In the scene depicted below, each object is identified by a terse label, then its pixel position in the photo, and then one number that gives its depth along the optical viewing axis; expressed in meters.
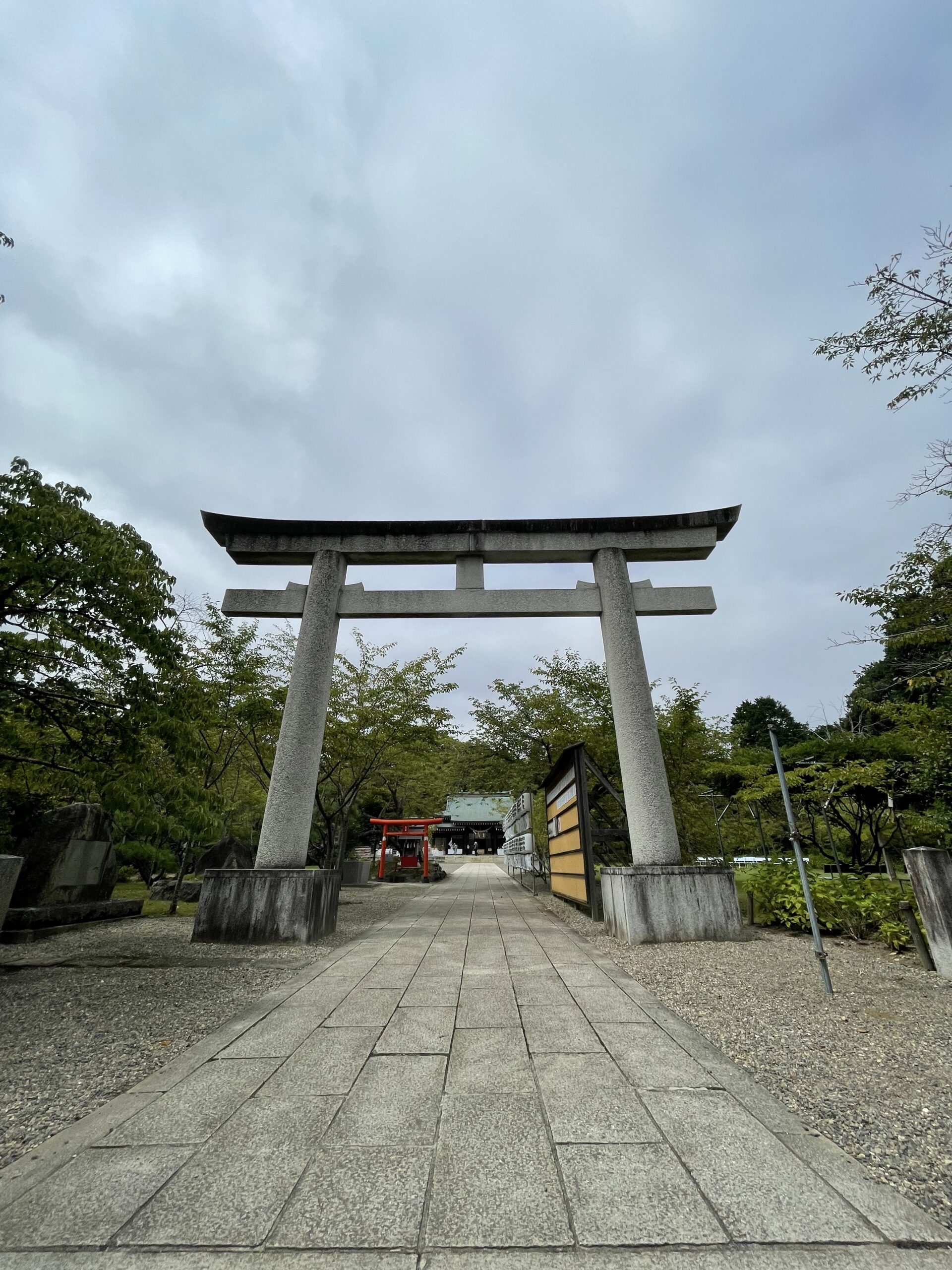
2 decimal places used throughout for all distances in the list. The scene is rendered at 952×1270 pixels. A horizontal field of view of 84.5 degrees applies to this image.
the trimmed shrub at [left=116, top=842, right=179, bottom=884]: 13.00
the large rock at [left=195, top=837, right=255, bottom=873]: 10.26
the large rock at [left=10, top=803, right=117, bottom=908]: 7.28
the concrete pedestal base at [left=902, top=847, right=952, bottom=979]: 4.75
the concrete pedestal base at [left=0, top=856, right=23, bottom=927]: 4.30
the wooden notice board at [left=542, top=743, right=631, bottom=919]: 8.23
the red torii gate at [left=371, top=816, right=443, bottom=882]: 18.16
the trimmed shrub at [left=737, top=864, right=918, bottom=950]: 6.27
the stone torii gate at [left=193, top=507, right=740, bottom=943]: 6.36
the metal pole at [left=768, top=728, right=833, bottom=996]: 4.09
